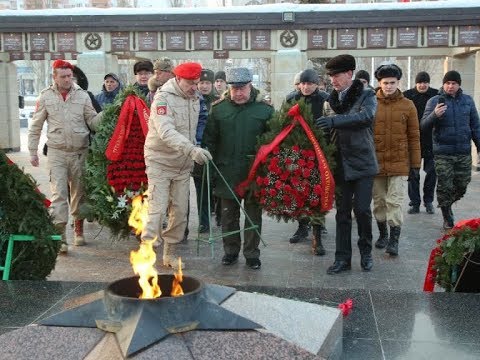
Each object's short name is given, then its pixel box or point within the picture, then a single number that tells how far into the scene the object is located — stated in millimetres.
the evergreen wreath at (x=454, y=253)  4777
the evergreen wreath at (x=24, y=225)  5199
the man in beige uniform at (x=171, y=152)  6332
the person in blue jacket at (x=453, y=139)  8492
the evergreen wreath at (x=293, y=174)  6262
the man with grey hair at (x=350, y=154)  6145
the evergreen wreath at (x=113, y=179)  7102
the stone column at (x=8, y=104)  17641
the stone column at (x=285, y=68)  15133
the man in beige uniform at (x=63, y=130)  7355
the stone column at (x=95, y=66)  15580
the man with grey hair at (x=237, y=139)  6508
